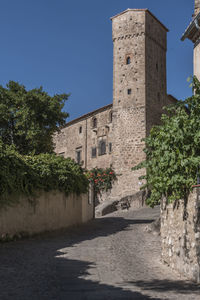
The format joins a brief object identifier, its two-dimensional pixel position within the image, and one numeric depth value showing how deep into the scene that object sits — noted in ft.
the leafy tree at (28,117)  59.77
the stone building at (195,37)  38.99
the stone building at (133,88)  103.45
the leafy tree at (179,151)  23.03
